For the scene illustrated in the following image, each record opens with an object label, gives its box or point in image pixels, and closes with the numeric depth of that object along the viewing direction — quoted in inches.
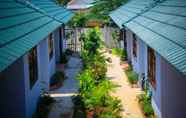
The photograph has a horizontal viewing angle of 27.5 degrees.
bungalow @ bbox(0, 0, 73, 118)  282.1
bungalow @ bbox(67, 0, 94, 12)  1925.4
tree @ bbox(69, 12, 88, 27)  1192.2
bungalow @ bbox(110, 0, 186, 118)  289.0
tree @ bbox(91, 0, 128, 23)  1221.1
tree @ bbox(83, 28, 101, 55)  722.8
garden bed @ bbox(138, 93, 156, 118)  454.6
